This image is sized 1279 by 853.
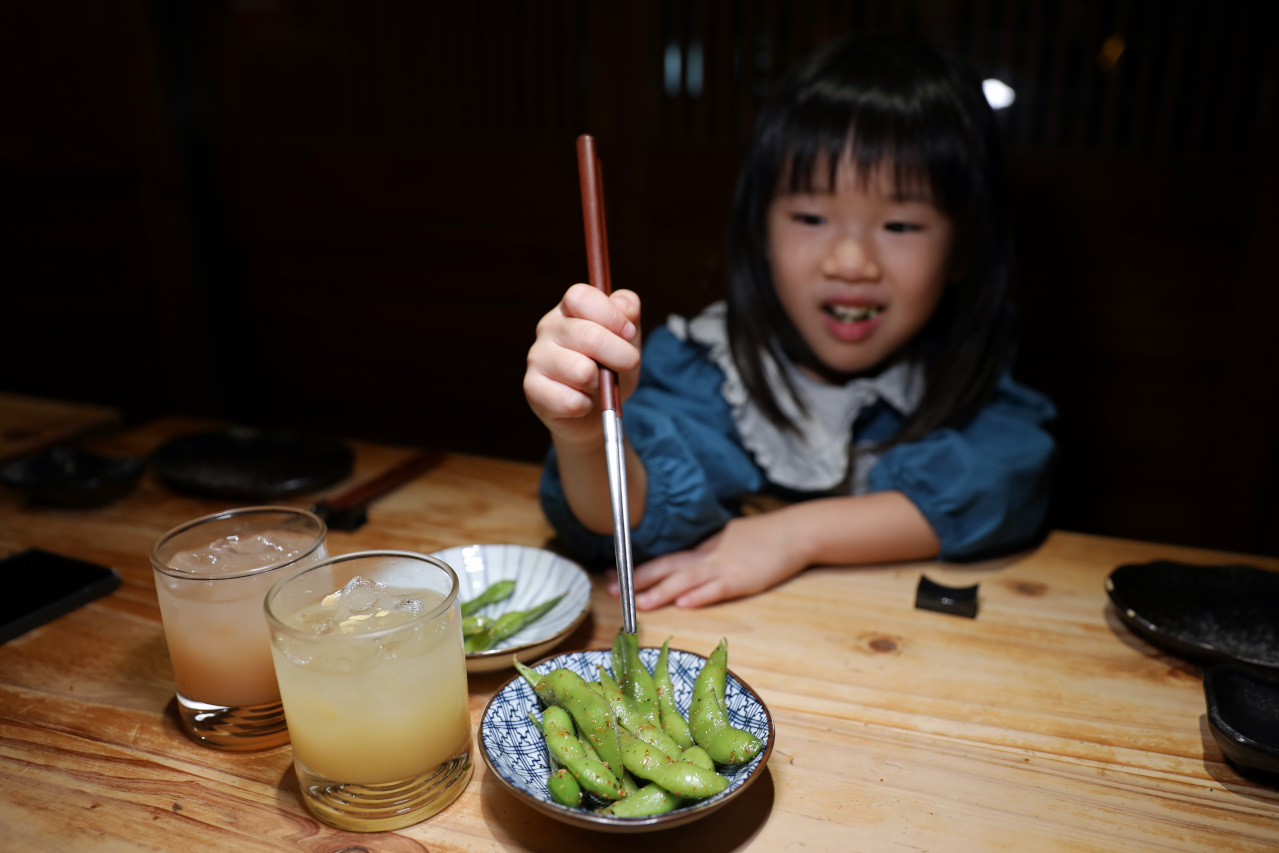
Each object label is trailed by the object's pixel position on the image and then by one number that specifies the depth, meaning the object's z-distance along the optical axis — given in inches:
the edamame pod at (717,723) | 31.5
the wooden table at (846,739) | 32.7
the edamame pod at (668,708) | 34.0
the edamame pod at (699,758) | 31.4
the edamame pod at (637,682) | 35.8
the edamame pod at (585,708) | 32.6
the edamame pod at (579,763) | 30.6
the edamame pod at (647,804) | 29.8
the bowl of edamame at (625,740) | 30.1
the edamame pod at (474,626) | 41.6
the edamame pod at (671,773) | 30.1
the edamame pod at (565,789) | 30.4
